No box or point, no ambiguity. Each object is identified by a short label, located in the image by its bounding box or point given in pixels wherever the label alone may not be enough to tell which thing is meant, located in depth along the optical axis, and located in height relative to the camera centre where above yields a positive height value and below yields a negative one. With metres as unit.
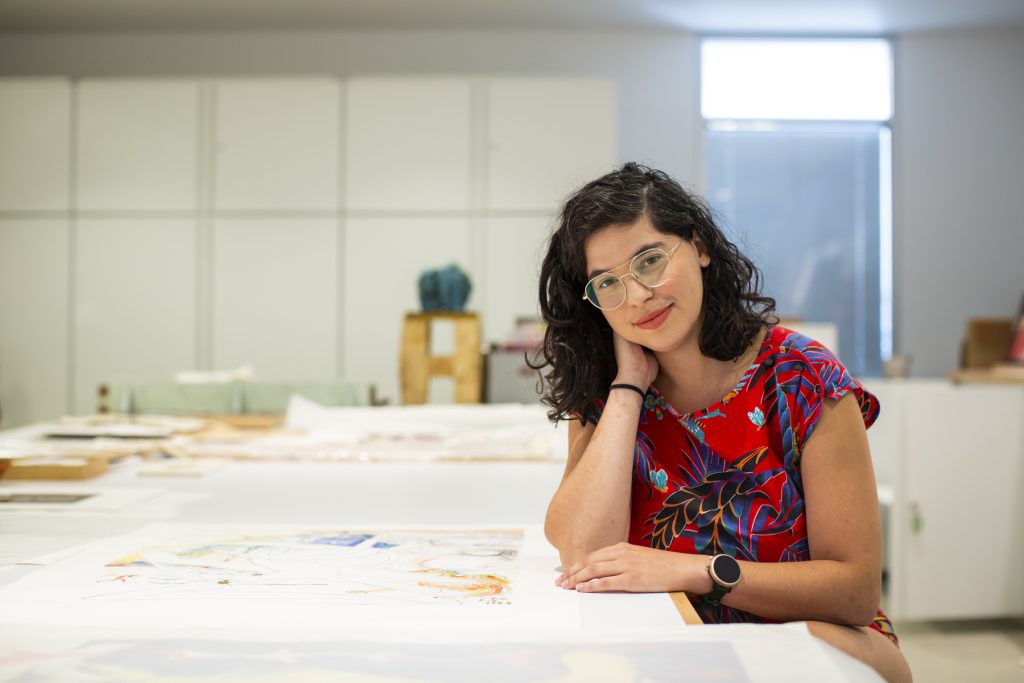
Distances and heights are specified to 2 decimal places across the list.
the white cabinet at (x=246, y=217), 5.16 +0.79
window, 5.87 +1.10
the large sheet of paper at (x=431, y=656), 0.82 -0.29
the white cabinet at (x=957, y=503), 3.17 -0.53
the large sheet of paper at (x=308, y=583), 1.00 -0.29
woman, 1.12 -0.11
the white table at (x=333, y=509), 0.91 -0.29
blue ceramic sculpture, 3.90 +0.28
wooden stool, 3.78 -0.03
